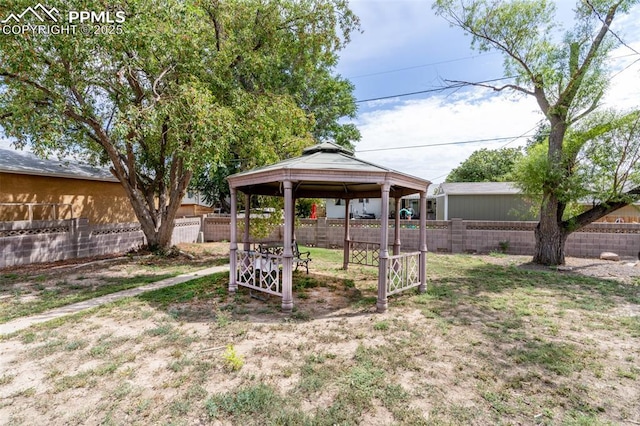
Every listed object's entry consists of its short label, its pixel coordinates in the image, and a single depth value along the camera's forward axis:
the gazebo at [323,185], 5.53
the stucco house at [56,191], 11.24
